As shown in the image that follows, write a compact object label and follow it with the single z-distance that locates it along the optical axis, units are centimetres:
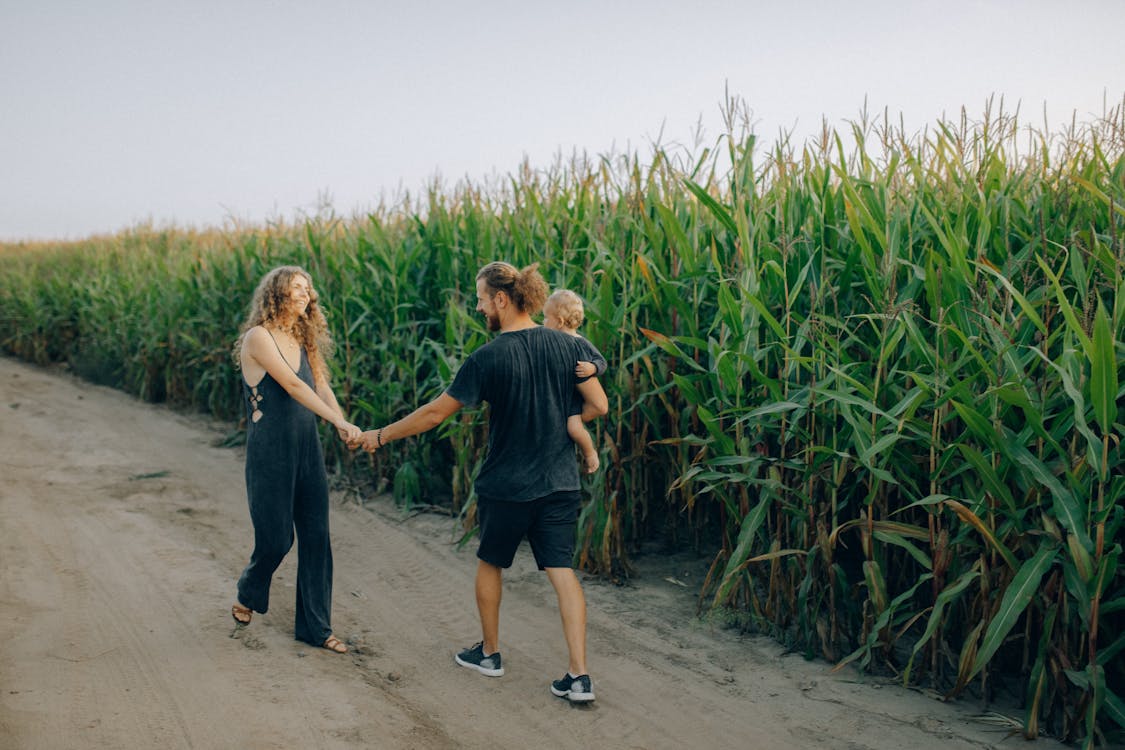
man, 419
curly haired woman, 457
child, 457
